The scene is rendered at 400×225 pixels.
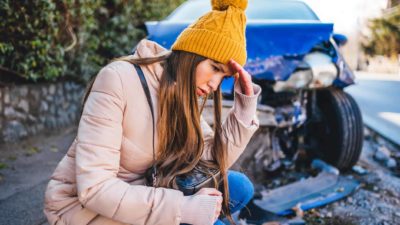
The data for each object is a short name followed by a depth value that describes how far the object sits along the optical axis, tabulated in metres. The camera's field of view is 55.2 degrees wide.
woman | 1.37
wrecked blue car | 3.40
